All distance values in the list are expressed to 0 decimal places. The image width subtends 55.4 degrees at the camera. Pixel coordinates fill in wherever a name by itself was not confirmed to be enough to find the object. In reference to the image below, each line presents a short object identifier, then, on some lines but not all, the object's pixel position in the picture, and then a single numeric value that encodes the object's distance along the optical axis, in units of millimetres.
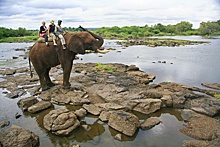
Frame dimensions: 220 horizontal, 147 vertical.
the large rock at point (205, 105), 9109
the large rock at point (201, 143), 6350
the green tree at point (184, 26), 133125
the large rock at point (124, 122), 7657
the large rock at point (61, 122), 7604
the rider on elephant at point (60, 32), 10959
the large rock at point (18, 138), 6547
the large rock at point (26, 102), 9758
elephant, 10984
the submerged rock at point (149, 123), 8086
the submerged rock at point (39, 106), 9499
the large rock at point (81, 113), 8856
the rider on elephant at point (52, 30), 11054
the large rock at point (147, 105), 9508
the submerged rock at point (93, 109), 9281
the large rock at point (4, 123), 8297
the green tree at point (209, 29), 109188
